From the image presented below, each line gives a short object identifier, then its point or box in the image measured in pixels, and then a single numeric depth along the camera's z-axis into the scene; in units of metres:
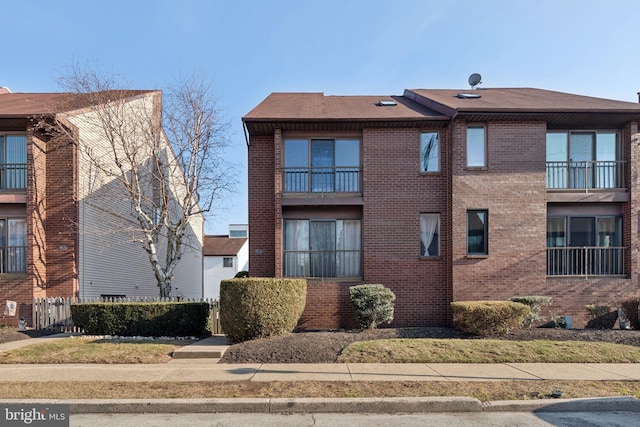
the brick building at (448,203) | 11.56
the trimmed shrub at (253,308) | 9.23
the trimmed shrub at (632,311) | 10.65
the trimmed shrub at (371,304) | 10.38
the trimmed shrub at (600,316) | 11.18
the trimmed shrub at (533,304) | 10.42
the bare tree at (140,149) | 13.26
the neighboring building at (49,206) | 12.19
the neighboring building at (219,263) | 31.42
